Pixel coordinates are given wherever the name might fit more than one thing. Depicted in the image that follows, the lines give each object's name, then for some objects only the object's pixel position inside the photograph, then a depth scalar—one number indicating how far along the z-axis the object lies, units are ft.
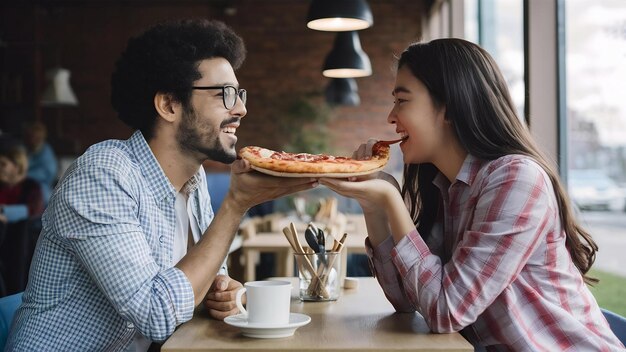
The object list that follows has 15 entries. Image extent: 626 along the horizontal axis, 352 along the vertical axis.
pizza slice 5.30
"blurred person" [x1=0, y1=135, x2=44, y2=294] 15.53
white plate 5.28
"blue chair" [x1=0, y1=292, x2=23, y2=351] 5.58
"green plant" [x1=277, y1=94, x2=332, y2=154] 28.55
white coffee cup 4.87
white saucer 4.79
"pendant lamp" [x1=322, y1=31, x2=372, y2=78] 18.21
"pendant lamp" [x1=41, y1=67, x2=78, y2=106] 25.30
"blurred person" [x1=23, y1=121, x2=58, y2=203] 25.35
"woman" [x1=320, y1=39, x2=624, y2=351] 4.97
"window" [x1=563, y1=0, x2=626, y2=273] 11.27
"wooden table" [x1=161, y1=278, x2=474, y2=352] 4.63
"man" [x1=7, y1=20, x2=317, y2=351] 5.11
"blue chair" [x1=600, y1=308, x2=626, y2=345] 5.59
